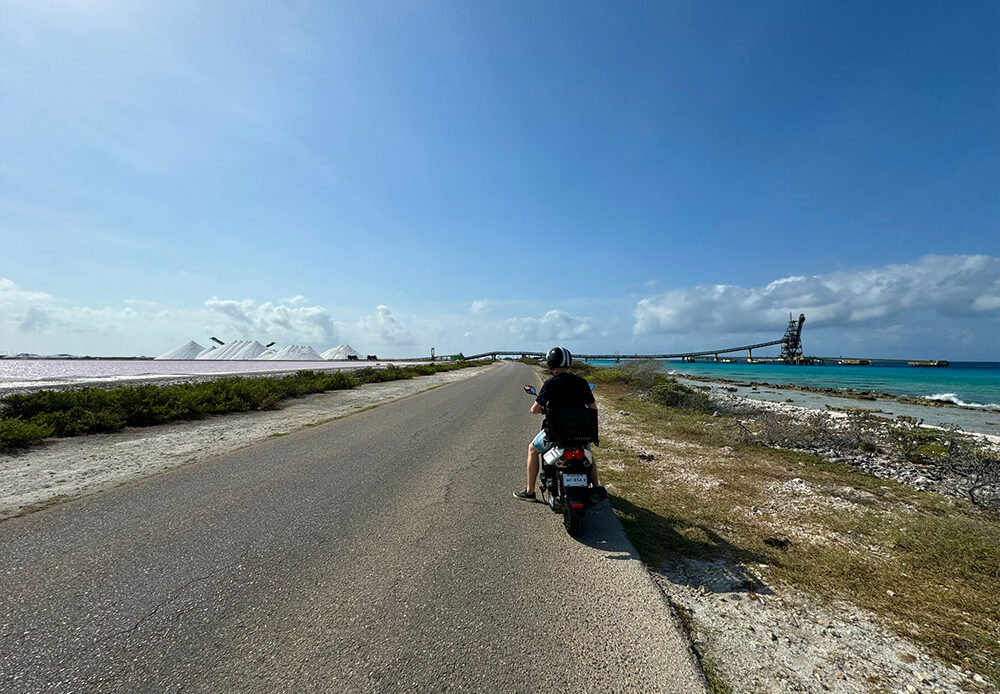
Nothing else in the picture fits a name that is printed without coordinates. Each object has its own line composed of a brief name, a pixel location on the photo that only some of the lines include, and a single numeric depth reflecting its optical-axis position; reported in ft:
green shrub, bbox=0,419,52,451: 26.50
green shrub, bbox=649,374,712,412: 57.93
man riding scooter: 16.29
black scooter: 14.90
